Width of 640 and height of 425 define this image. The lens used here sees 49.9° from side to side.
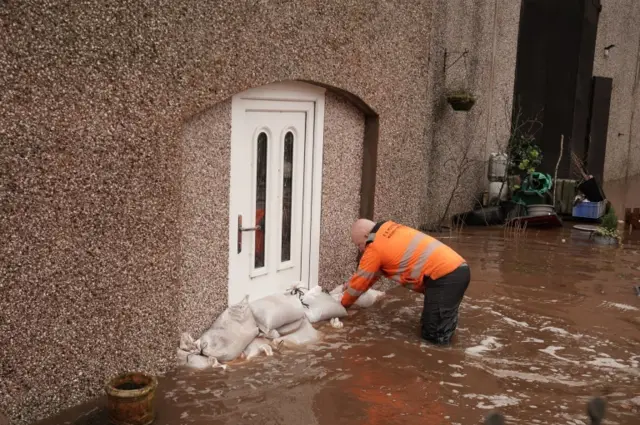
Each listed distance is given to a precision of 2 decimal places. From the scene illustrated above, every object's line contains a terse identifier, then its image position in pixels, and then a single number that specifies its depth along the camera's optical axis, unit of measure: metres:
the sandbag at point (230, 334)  5.78
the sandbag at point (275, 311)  6.21
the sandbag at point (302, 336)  6.29
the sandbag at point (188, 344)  5.75
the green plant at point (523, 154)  13.88
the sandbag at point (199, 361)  5.62
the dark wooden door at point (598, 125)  16.80
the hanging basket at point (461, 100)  11.39
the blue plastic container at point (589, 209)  14.00
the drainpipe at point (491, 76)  13.39
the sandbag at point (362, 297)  7.63
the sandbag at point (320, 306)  6.82
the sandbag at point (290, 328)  6.34
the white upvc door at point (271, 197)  6.34
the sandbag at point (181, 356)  5.64
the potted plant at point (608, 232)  11.92
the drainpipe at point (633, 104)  20.91
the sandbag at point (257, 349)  5.95
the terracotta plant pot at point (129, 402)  4.50
